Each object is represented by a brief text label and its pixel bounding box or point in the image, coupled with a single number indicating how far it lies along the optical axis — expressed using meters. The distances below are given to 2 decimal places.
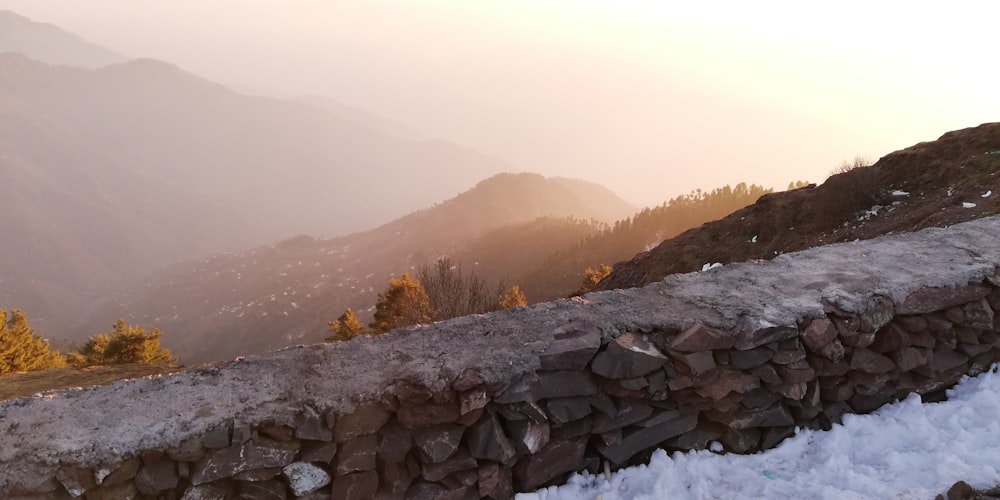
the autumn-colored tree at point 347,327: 28.01
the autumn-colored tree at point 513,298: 28.17
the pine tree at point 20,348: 23.64
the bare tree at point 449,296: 21.92
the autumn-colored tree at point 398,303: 25.66
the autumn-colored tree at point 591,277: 31.73
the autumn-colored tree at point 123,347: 23.44
